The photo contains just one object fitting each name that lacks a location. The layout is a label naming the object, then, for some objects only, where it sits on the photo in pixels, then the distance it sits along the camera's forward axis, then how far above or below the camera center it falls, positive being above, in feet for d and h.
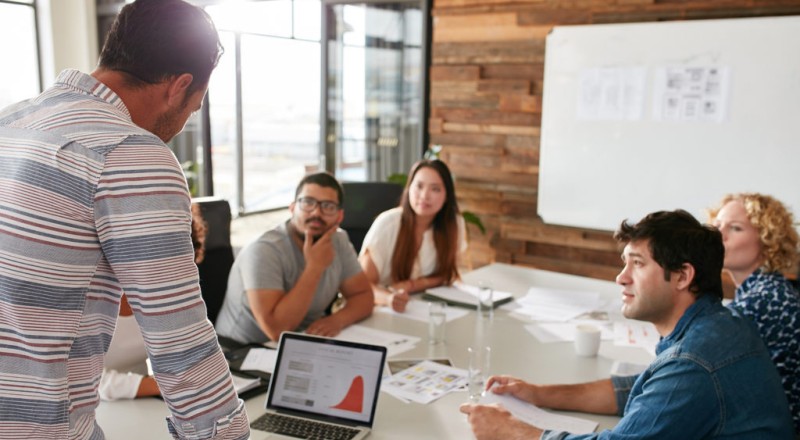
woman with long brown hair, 10.37 -2.03
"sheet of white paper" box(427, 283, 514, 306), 9.36 -2.57
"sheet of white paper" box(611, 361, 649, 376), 6.87 -2.57
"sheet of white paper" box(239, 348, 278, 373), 6.53 -2.46
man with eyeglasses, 7.63 -2.03
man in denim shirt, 4.59 -1.72
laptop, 5.43 -2.29
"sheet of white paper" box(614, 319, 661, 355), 7.87 -2.61
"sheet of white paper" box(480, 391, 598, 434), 5.68 -2.57
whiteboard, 11.99 -0.15
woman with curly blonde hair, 6.70 -1.66
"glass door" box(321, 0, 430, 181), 15.97 +0.35
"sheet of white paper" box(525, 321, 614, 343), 8.02 -2.61
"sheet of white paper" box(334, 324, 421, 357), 7.50 -2.58
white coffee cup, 7.39 -2.45
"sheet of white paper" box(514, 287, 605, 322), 8.94 -2.62
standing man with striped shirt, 3.03 -0.62
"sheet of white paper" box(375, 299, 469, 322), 8.69 -2.61
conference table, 5.48 -2.60
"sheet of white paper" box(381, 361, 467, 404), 6.20 -2.54
